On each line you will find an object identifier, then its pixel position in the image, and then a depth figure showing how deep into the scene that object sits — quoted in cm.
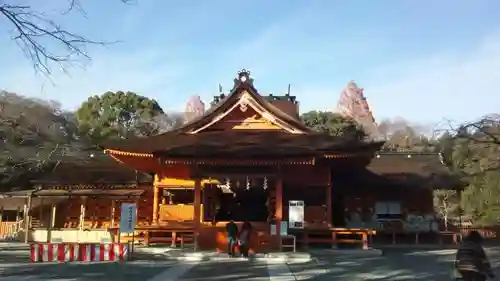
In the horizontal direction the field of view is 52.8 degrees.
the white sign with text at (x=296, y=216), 1927
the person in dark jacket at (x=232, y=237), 1841
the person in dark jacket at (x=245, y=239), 1845
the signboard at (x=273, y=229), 1919
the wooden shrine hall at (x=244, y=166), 1958
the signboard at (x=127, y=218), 1622
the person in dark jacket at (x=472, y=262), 862
